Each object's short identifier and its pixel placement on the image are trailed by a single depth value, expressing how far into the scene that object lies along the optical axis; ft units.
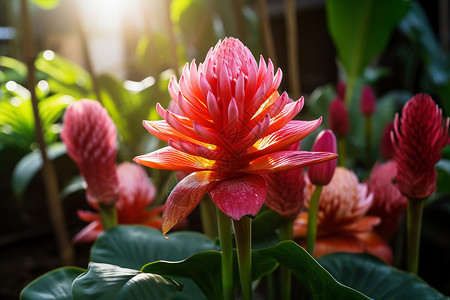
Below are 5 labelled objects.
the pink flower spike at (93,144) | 1.56
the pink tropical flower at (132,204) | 2.01
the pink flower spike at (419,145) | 1.31
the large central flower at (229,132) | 0.99
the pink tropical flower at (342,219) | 1.74
